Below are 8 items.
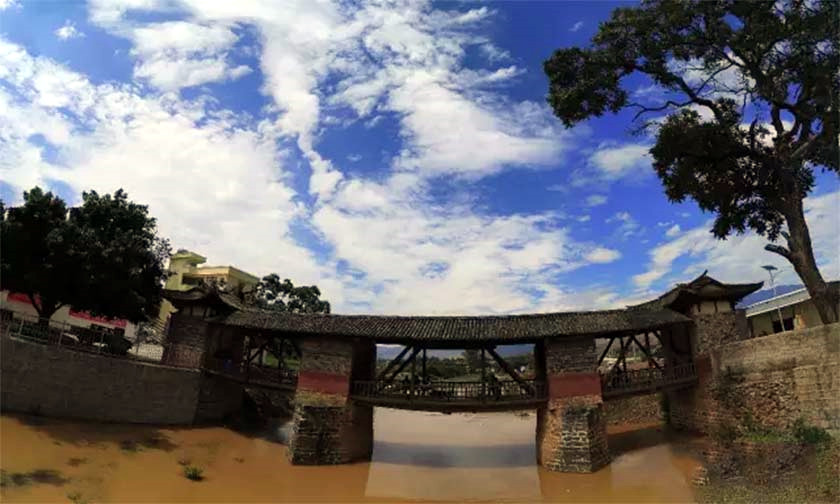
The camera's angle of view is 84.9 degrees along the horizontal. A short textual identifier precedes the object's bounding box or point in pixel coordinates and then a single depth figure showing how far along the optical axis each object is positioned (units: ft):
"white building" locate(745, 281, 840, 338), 67.05
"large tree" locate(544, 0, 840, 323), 42.91
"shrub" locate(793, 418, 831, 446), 38.68
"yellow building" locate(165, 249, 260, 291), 134.10
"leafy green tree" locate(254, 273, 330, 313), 142.11
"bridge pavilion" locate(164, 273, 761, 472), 50.57
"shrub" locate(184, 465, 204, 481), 42.24
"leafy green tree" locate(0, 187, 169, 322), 54.19
